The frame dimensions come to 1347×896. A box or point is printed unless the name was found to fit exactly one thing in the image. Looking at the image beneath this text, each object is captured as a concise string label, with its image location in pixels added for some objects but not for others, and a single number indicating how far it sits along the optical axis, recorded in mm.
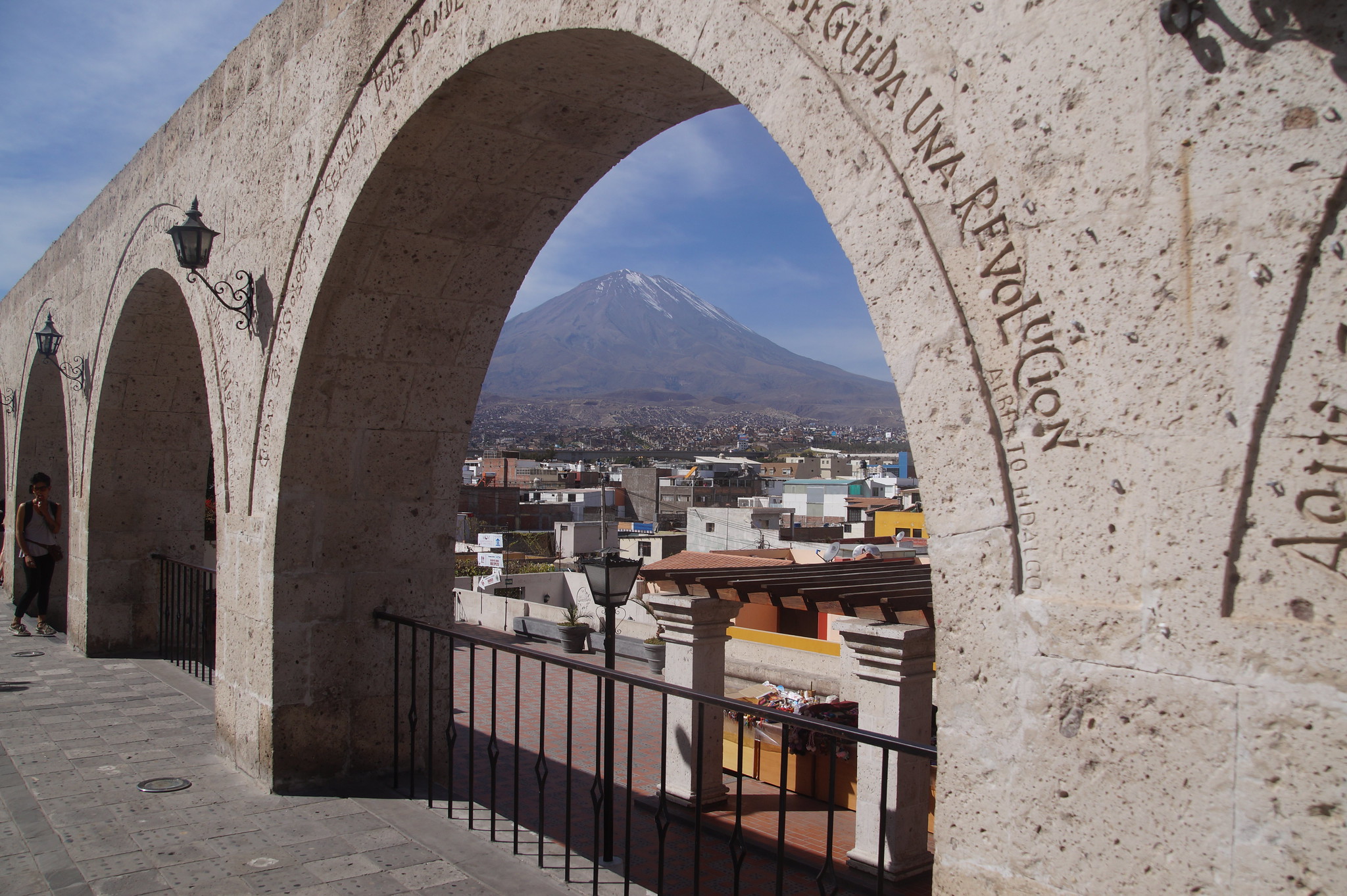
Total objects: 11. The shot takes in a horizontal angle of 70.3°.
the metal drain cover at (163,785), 4051
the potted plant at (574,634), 13000
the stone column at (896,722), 5344
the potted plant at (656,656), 12062
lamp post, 6759
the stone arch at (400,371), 3568
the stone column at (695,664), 6469
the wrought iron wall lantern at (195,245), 4754
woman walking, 7508
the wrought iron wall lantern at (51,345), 7992
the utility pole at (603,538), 27000
